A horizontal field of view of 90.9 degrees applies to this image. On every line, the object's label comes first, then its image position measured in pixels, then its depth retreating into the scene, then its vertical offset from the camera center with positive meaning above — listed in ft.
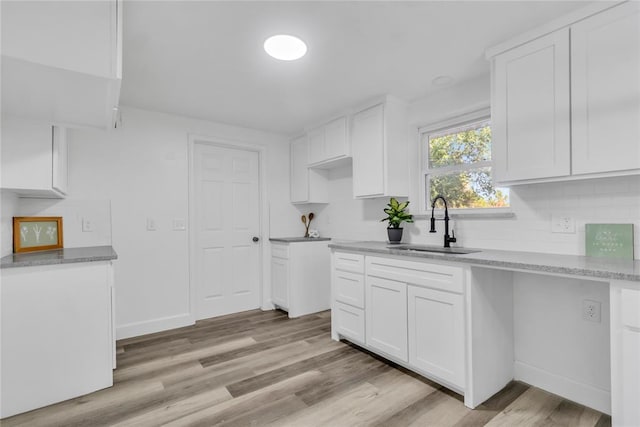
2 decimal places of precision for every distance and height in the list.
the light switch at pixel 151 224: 10.71 -0.37
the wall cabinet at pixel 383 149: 9.64 +1.94
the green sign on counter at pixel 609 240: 5.85 -0.61
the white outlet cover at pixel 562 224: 6.60 -0.32
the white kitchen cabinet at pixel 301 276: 12.12 -2.57
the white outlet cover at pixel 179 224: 11.21 -0.40
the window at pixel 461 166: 8.58 +1.30
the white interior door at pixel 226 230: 12.09 -0.69
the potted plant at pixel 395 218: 9.68 -0.23
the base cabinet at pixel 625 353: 4.33 -2.03
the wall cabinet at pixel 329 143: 11.05 +2.52
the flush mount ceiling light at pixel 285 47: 6.63 +3.60
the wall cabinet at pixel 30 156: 6.64 +1.28
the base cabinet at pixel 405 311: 6.51 -2.45
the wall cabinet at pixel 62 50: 4.25 +2.32
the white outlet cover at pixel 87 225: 9.52 -0.34
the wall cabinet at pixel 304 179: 13.01 +1.36
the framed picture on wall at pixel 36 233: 7.84 -0.49
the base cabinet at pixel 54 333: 6.05 -2.45
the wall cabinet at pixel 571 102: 5.32 +2.03
